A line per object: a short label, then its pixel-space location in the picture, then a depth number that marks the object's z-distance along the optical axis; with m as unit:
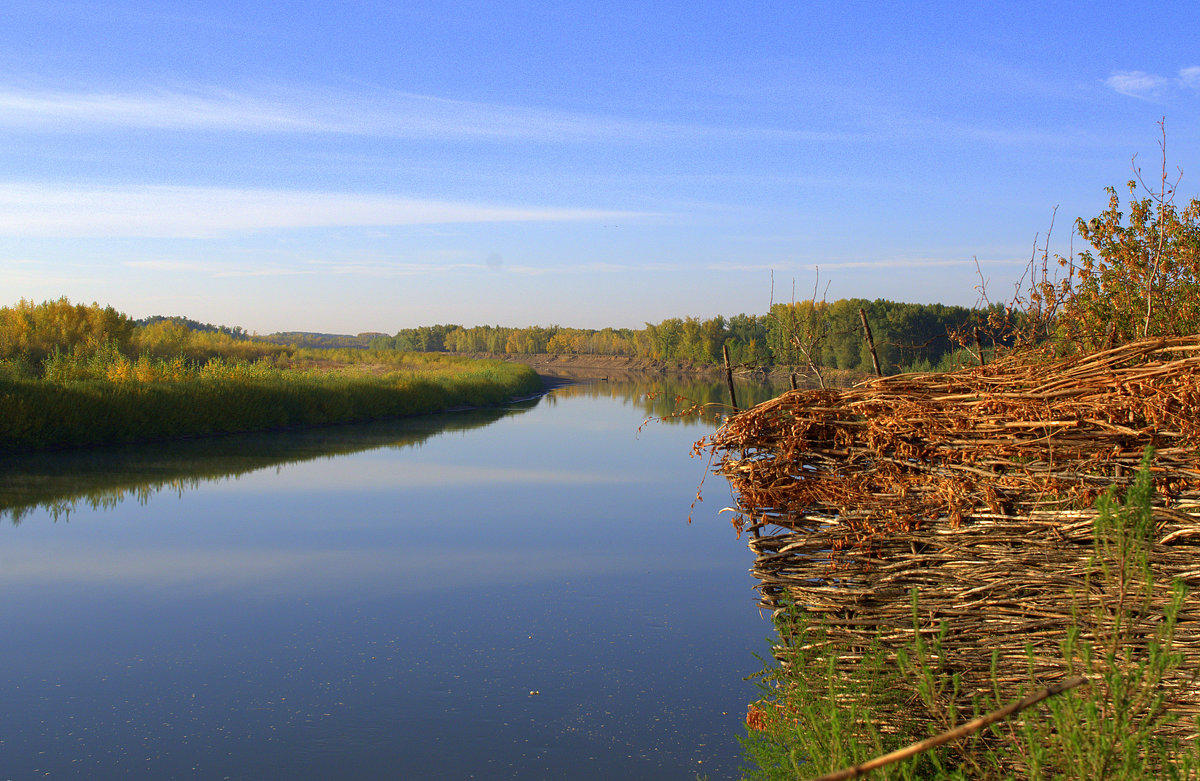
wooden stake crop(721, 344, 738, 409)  4.17
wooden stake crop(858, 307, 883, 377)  4.36
